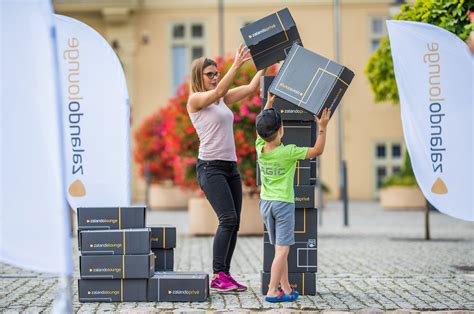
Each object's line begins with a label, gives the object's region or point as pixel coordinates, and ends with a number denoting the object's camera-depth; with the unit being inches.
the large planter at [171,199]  1094.4
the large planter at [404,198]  1050.1
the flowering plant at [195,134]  606.9
